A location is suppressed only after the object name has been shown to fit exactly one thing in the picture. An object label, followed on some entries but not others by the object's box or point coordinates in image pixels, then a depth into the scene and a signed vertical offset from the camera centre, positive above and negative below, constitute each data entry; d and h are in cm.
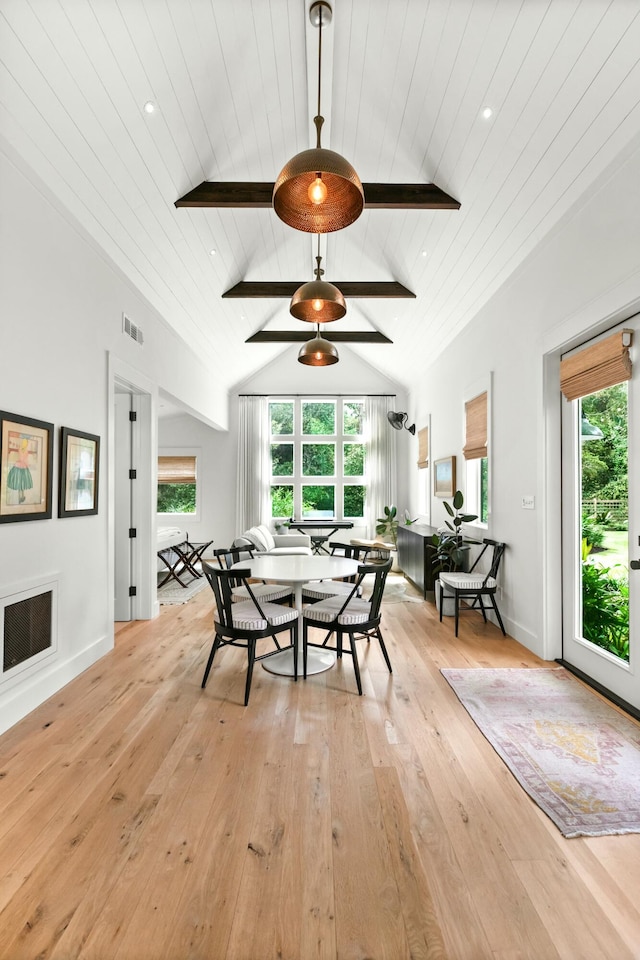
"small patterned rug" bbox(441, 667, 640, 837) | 192 -125
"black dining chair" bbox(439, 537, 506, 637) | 423 -80
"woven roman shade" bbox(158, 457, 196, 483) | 901 +44
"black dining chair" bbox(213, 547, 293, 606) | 368 -77
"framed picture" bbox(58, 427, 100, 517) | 313 +13
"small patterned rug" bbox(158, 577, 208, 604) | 566 -124
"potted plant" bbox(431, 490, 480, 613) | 480 -54
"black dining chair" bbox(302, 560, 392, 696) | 313 -80
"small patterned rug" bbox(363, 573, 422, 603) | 566 -124
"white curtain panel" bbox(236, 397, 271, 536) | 881 +53
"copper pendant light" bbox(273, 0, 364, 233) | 181 +125
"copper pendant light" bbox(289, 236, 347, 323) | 323 +135
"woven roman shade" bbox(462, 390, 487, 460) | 487 +68
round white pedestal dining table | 332 -57
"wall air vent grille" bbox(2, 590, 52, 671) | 262 -78
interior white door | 472 -2
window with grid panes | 910 +64
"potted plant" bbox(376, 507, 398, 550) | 838 -61
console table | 559 -79
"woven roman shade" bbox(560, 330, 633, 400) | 270 +78
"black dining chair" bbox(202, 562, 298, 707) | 298 -80
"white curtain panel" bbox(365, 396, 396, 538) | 889 +46
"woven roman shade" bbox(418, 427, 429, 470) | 724 +70
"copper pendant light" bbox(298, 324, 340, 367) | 441 +129
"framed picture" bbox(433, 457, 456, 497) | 594 +21
